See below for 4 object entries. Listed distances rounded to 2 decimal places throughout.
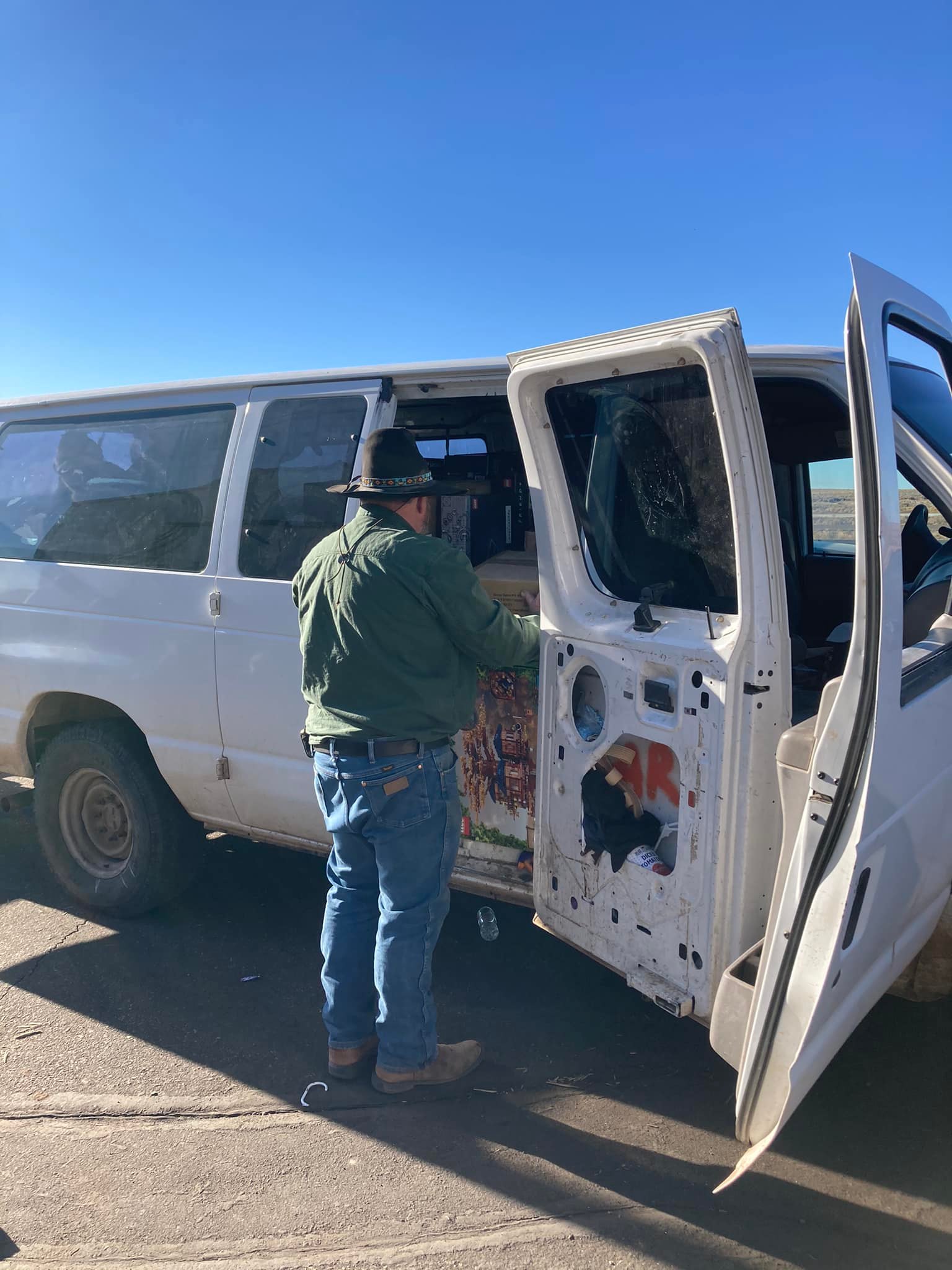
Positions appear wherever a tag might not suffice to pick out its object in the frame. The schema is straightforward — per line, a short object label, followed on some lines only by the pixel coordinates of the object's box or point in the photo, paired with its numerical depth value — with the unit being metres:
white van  1.98
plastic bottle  3.19
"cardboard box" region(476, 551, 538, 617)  3.10
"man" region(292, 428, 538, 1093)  2.56
